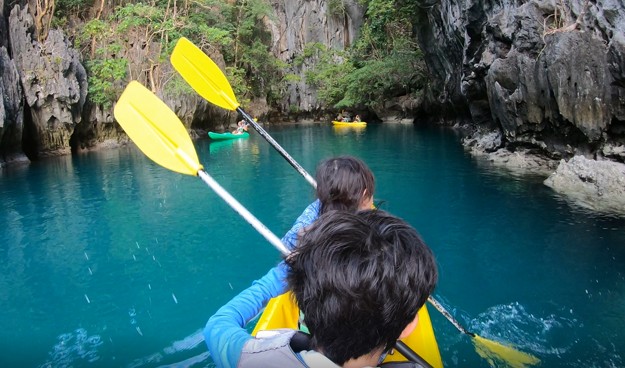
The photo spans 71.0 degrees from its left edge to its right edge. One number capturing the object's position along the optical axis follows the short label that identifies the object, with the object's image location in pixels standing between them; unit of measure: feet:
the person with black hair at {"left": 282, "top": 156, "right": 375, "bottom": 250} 6.34
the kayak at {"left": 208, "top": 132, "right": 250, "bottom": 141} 57.82
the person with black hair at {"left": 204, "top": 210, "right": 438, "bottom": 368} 2.95
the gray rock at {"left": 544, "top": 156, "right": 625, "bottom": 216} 19.36
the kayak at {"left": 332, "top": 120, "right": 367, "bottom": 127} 71.51
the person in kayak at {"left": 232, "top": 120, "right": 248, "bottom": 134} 61.30
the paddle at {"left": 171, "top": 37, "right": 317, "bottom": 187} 13.62
